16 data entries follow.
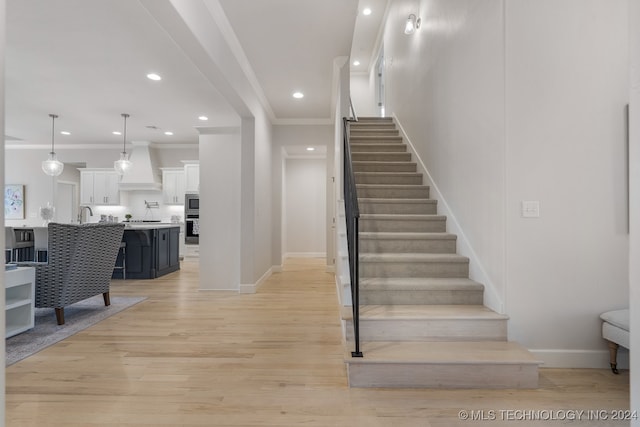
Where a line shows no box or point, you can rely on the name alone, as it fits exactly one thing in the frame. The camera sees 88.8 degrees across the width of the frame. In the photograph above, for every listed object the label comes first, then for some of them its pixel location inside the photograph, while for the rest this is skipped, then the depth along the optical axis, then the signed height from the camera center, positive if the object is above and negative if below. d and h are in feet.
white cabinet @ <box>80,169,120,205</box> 26.96 +2.79
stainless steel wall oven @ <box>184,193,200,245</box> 25.88 +0.19
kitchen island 18.70 -1.88
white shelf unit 9.68 -2.44
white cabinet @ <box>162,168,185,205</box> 27.04 +2.79
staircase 6.77 -2.33
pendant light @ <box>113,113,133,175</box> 20.04 +3.44
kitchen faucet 27.01 +0.66
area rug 8.86 -3.48
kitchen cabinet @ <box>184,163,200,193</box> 26.48 +3.61
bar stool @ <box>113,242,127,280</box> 18.84 -2.63
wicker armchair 10.85 -1.60
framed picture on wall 26.27 +1.61
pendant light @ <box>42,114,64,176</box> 19.51 +3.28
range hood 26.50 +3.96
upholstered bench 6.73 -2.39
